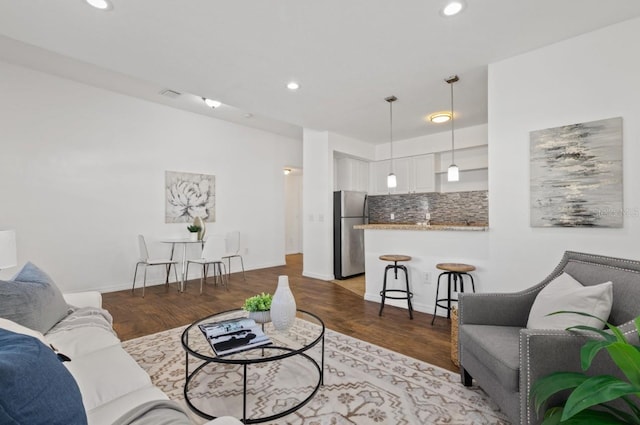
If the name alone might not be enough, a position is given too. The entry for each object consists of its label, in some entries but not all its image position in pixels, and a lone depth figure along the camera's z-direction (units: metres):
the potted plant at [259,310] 2.01
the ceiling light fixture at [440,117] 4.43
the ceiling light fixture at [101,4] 2.04
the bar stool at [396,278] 3.38
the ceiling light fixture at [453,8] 2.08
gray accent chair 1.32
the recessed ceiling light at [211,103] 4.74
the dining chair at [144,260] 4.35
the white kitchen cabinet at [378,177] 6.26
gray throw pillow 1.48
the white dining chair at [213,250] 4.64
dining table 4.60
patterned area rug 1.69
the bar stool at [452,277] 2.93
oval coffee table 1.71
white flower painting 5.07
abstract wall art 2.29
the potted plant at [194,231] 4.90
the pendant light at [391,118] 3.82
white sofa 1.14
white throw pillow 1.48
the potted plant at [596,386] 0.89
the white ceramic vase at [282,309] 1.90
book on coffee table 1.69
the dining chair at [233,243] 5.66
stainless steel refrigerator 5.32
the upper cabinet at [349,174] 5.99
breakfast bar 3.13
